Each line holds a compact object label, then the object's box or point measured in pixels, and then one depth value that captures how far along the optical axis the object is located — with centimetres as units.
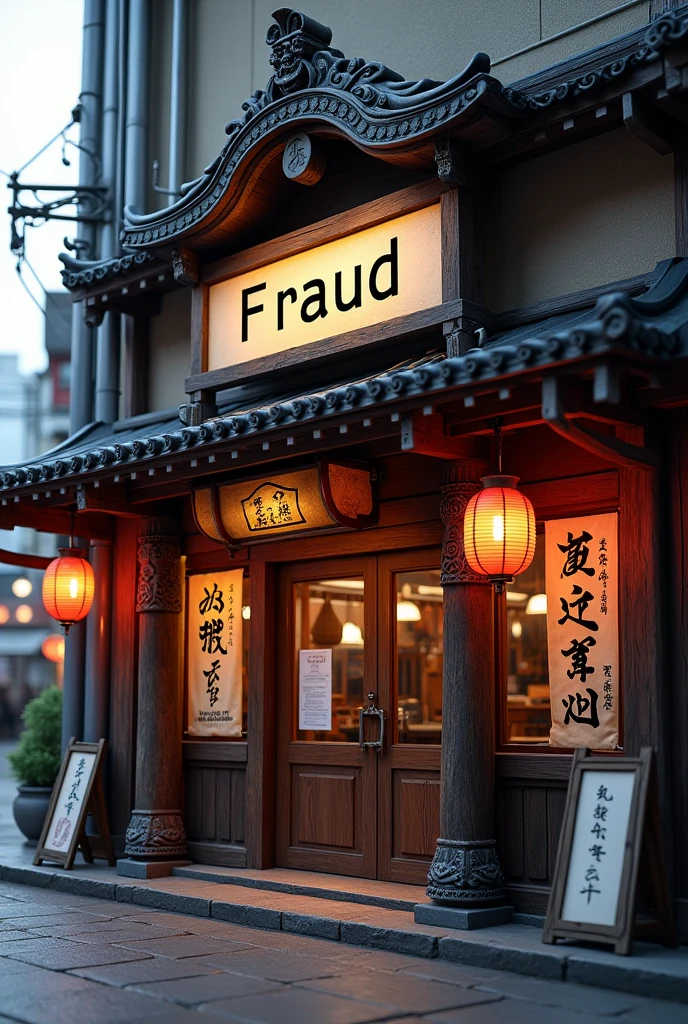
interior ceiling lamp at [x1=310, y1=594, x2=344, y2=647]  1094
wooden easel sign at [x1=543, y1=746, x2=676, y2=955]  743
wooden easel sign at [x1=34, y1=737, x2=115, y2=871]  1173
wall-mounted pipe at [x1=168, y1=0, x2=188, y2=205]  1389
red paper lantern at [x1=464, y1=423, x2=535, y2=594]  827
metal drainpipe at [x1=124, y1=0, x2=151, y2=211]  1423
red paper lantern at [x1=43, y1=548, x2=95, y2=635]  1167
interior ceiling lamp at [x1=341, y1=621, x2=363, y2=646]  1064
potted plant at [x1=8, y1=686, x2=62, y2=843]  1399
